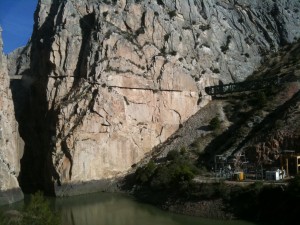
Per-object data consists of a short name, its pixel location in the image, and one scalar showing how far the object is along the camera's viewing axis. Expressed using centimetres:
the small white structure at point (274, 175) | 3730
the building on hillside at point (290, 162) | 3929
